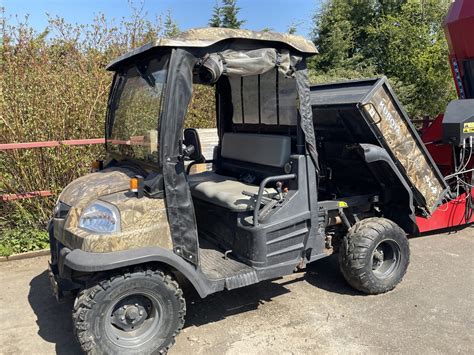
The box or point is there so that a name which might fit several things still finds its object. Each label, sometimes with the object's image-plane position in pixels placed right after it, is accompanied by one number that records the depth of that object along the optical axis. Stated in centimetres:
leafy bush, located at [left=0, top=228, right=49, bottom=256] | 552
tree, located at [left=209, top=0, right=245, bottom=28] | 2064
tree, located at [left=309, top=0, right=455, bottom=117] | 1936
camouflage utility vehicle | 310
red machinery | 547
